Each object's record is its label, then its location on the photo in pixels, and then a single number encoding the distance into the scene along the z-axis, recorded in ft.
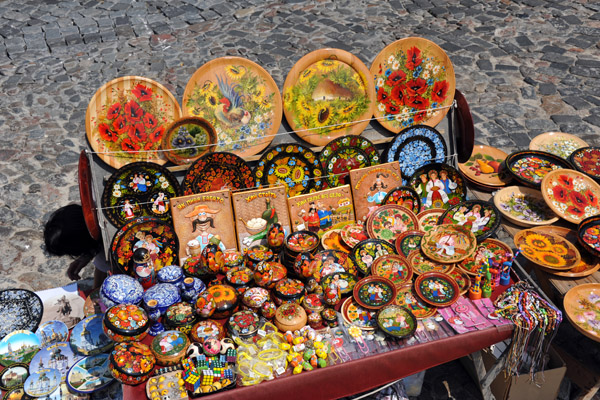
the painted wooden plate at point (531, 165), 15.17
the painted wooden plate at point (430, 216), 14.05
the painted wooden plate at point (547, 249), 12.82
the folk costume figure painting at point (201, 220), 12.78
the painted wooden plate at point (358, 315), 11.16
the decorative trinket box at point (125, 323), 10.39
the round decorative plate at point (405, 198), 13.89
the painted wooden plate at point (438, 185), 14.42
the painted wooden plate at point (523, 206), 13.97
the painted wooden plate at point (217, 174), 13.11
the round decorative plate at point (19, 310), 12.41
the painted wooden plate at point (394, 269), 12.10
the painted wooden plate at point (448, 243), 12.41
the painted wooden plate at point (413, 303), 11.44
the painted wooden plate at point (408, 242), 12.95
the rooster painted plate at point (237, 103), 13.01
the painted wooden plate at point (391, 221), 13.46
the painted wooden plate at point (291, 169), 13.67
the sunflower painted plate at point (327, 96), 13.58
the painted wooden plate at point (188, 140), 12.87
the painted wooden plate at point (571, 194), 13.92
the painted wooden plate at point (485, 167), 15.75
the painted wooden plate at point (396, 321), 10.76
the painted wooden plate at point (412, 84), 14.19
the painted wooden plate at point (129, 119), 12.43
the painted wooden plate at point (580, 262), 12.59
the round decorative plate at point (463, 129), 14.52
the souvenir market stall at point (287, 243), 10.61
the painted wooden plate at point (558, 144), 16.53
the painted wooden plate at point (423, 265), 12.27
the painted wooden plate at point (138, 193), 12.69
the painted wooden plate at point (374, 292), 11.44
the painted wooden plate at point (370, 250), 12.64
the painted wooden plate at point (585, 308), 11.43
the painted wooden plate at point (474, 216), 13.25
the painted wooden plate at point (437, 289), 11.56
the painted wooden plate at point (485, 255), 12.27
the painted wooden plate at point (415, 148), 14.46
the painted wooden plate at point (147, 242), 12.28
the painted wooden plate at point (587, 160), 15.21
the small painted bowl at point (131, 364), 9.82
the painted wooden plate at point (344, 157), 14.05
